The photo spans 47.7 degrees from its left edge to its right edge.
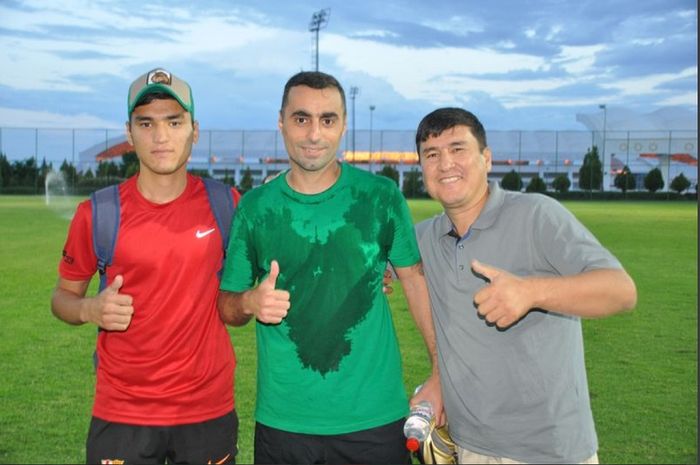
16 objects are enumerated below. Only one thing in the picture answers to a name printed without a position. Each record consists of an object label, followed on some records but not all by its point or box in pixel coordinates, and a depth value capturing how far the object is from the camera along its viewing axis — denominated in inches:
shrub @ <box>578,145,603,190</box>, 2650.1
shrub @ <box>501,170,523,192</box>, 2550.0
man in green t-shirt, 144.3
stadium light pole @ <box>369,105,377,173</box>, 3051.2
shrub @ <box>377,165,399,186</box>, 2516.0
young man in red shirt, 147.6
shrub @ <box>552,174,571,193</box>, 2496.3
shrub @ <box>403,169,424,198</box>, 2420.0
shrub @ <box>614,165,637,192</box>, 2701.8
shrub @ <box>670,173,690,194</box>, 2544.3
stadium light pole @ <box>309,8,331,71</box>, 2498.6
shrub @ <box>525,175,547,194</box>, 2480.3
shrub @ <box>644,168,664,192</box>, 2554.1
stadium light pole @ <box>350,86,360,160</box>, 2979.8
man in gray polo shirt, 135.6
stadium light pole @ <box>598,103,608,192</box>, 2818.7
